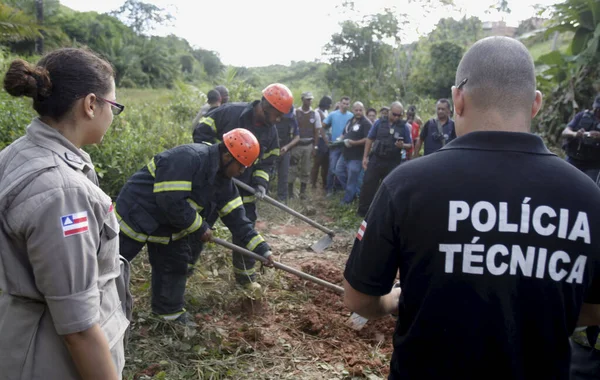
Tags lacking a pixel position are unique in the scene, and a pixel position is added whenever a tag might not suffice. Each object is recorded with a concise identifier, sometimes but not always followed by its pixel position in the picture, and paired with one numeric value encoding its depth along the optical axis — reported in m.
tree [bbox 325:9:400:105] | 18.98
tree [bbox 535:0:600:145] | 9.64
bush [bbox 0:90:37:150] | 5.80
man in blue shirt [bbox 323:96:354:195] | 10.22
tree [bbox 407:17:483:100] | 17.33
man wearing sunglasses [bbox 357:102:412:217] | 8.30
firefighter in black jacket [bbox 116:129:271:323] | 3.83
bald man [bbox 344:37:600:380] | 1.29
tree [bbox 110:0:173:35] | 31.91
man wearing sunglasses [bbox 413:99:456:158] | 7.59
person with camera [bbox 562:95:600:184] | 6.32
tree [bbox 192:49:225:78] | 35.31
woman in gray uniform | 1.39
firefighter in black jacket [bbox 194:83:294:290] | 5.62
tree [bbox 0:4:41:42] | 7.76
